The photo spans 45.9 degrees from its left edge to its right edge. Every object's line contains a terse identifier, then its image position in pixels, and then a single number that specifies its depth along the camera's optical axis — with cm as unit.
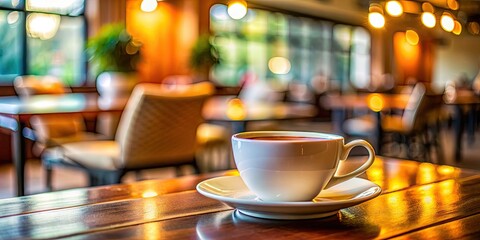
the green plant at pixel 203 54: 693
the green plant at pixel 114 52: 365
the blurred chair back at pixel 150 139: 269
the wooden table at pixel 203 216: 72
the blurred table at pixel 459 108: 625
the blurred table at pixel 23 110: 273
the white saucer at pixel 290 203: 77
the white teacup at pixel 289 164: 77
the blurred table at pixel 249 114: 345
